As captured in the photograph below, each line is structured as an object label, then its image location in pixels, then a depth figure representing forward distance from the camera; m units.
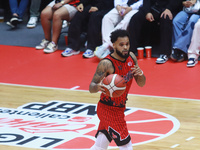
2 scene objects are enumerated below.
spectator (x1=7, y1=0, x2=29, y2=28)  21.39
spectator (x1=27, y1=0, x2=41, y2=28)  21.66
